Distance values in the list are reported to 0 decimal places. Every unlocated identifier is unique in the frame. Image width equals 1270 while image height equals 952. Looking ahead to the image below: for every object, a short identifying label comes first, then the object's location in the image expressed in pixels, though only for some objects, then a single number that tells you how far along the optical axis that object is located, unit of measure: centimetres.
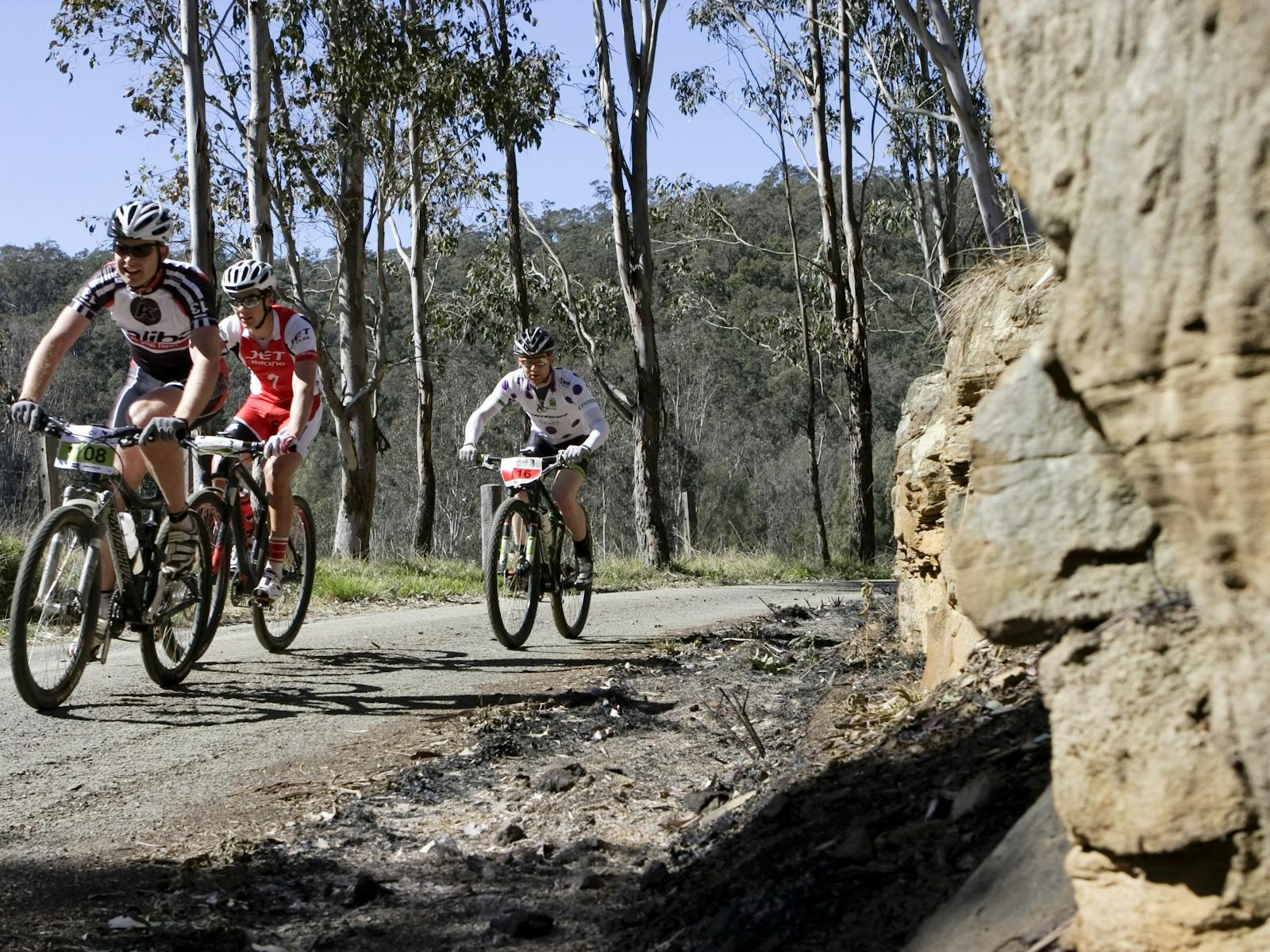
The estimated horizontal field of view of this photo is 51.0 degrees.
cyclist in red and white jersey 693
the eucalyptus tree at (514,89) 2034
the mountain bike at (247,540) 660
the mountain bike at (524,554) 808
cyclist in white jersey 841
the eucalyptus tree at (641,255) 1977
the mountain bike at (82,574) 540
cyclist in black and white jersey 580
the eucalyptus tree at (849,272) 2400
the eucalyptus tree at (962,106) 1283
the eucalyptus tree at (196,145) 1397
